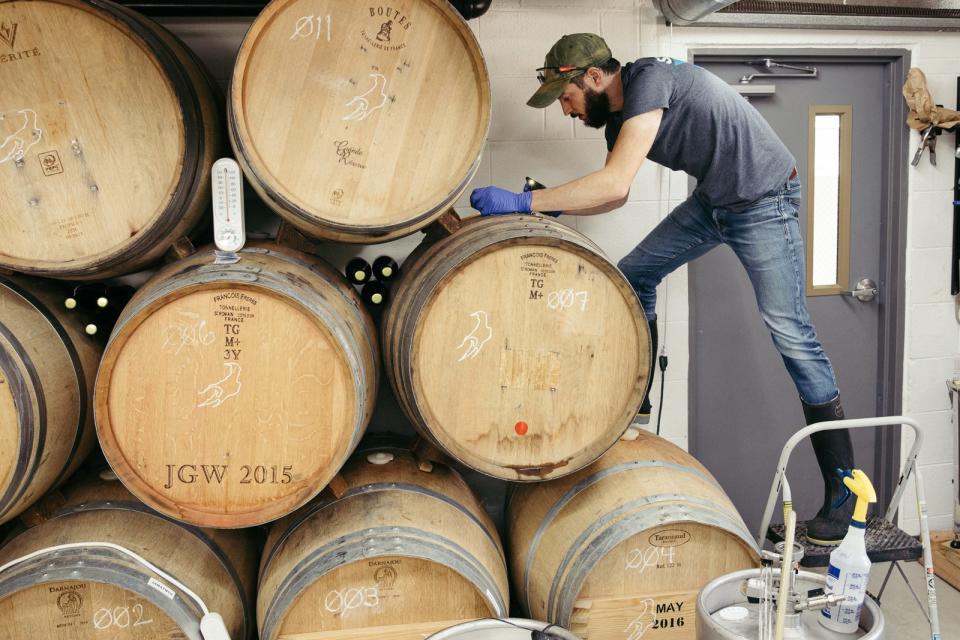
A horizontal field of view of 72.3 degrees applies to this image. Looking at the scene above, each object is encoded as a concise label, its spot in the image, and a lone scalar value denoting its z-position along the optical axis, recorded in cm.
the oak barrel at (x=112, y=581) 160
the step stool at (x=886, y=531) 173
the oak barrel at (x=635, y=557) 176
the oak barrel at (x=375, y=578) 164
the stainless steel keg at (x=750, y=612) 140
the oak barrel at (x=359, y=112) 163
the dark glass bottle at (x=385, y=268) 221
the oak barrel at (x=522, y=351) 166
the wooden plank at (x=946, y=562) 299
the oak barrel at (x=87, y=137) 165
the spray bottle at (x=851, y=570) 141
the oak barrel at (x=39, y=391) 159
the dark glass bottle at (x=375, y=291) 219
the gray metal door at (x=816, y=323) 297
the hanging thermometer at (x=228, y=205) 170
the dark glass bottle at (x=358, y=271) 223
